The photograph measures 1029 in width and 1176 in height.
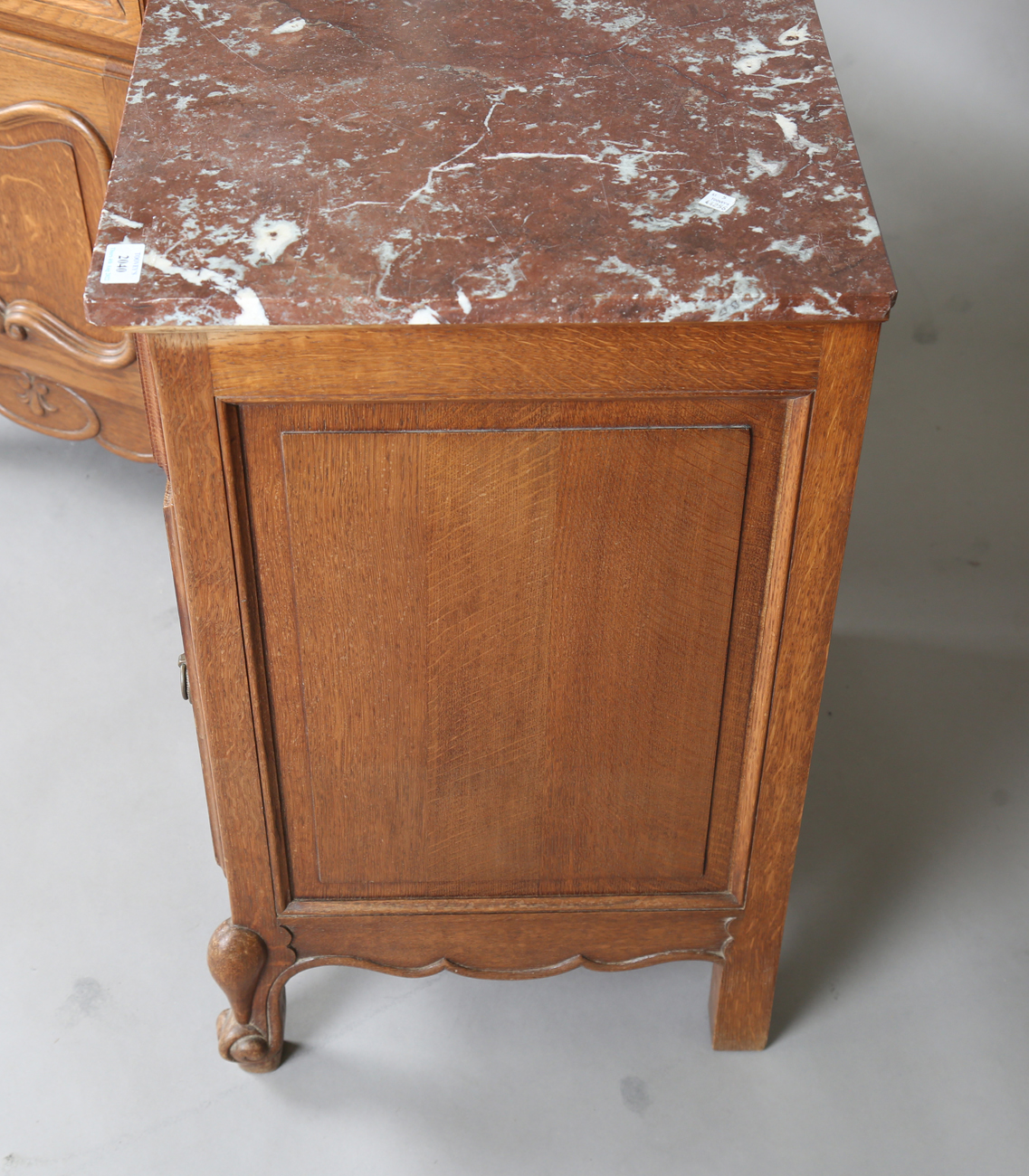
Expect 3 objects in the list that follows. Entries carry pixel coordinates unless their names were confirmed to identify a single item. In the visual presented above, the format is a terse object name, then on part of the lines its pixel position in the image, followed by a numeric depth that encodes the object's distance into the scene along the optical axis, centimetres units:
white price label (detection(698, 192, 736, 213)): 119
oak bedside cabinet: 114
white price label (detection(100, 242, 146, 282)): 110
